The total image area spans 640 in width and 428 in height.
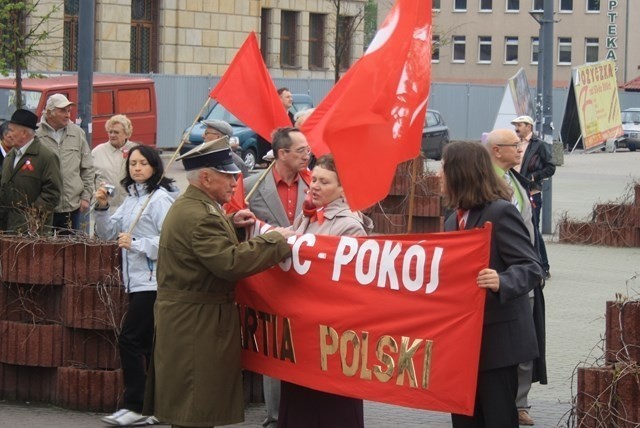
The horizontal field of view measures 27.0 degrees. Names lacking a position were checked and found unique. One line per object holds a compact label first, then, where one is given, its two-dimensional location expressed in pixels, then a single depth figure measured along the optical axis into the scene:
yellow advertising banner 26.42
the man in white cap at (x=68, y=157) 11.67
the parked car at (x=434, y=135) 39.38
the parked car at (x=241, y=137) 34.69
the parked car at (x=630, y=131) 52.31
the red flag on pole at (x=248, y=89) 9.02
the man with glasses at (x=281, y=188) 7.91
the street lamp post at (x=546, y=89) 20.12
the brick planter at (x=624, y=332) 6.09
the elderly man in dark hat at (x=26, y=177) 10.25
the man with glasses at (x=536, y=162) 13.97
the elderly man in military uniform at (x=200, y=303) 6.33
